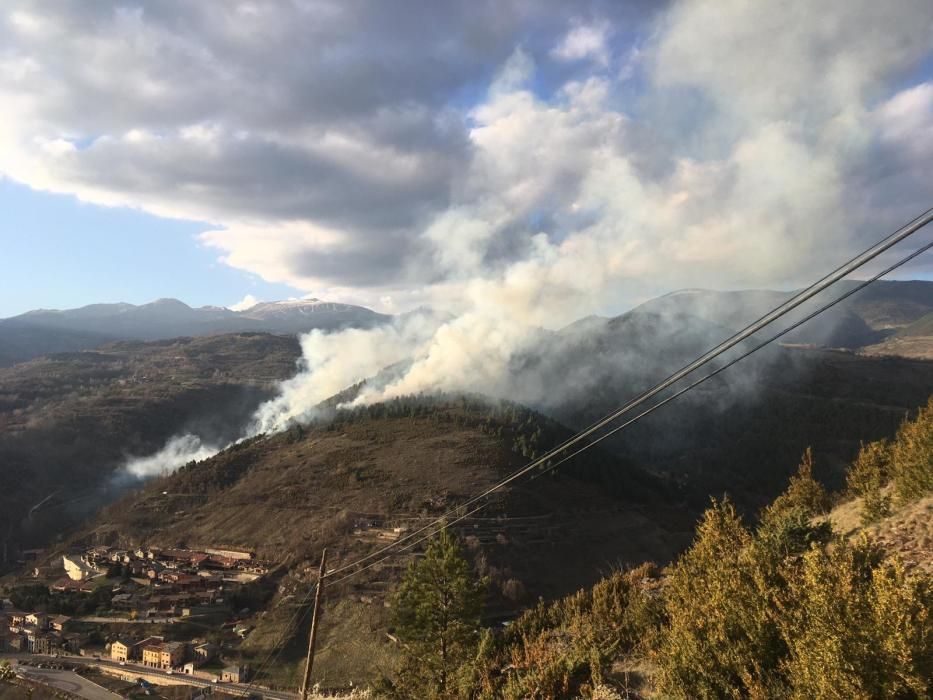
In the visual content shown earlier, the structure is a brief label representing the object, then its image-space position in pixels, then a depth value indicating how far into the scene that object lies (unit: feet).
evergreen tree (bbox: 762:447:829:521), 97.50
